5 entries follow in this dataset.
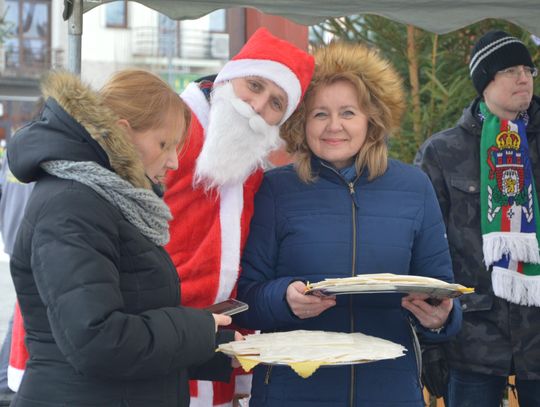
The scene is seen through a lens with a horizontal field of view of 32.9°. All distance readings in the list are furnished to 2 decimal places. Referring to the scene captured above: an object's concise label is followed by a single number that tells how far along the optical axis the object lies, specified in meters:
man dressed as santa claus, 3.08
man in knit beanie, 3.74
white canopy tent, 3.59
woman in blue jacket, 2.88
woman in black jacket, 1.99
